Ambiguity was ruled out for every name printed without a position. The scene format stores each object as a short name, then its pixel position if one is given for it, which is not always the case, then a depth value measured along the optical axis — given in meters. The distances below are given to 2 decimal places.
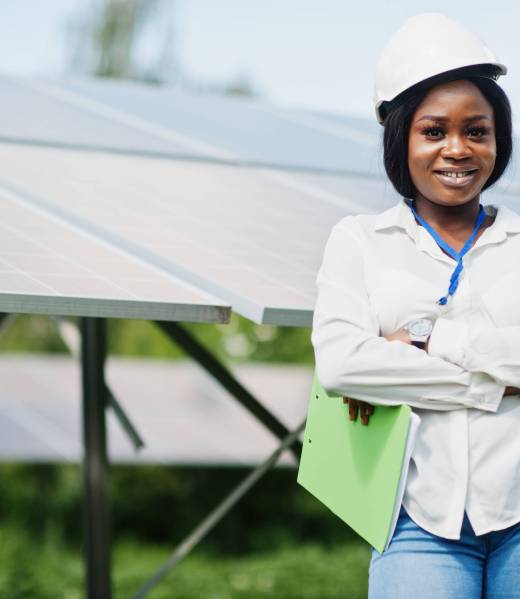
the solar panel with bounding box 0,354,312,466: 16.13
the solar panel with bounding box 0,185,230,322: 4.84
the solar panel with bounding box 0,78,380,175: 9.39
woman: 3.72
